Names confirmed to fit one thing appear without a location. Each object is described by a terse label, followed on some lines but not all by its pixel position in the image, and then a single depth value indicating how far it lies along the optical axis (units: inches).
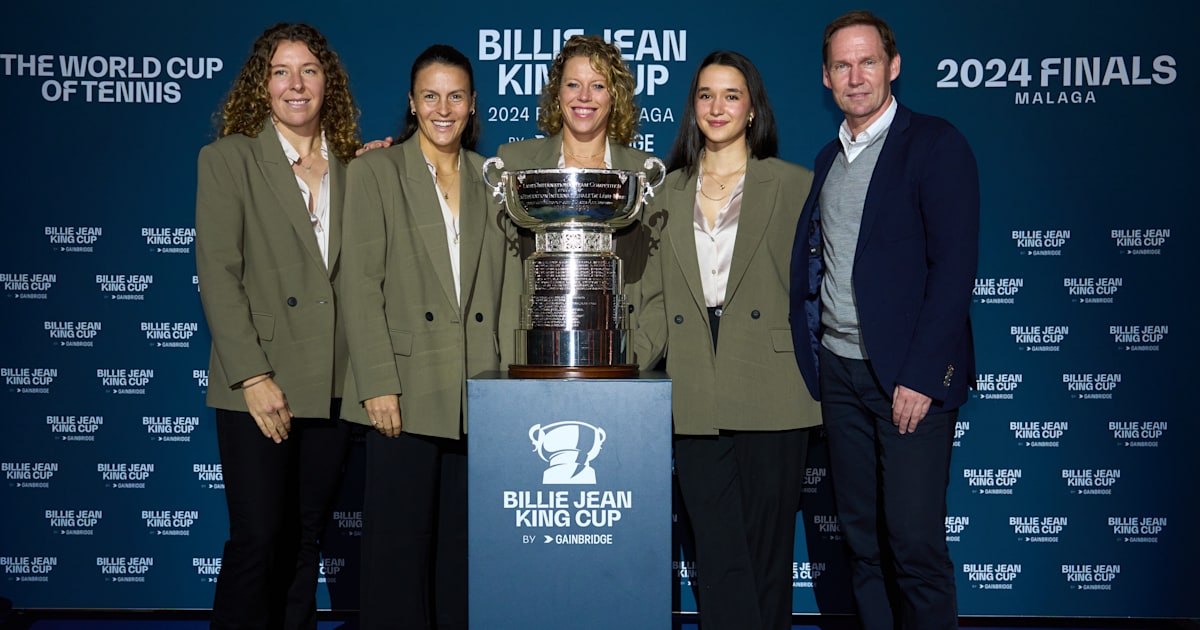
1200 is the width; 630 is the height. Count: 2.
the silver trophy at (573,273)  90.6
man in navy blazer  107.3
